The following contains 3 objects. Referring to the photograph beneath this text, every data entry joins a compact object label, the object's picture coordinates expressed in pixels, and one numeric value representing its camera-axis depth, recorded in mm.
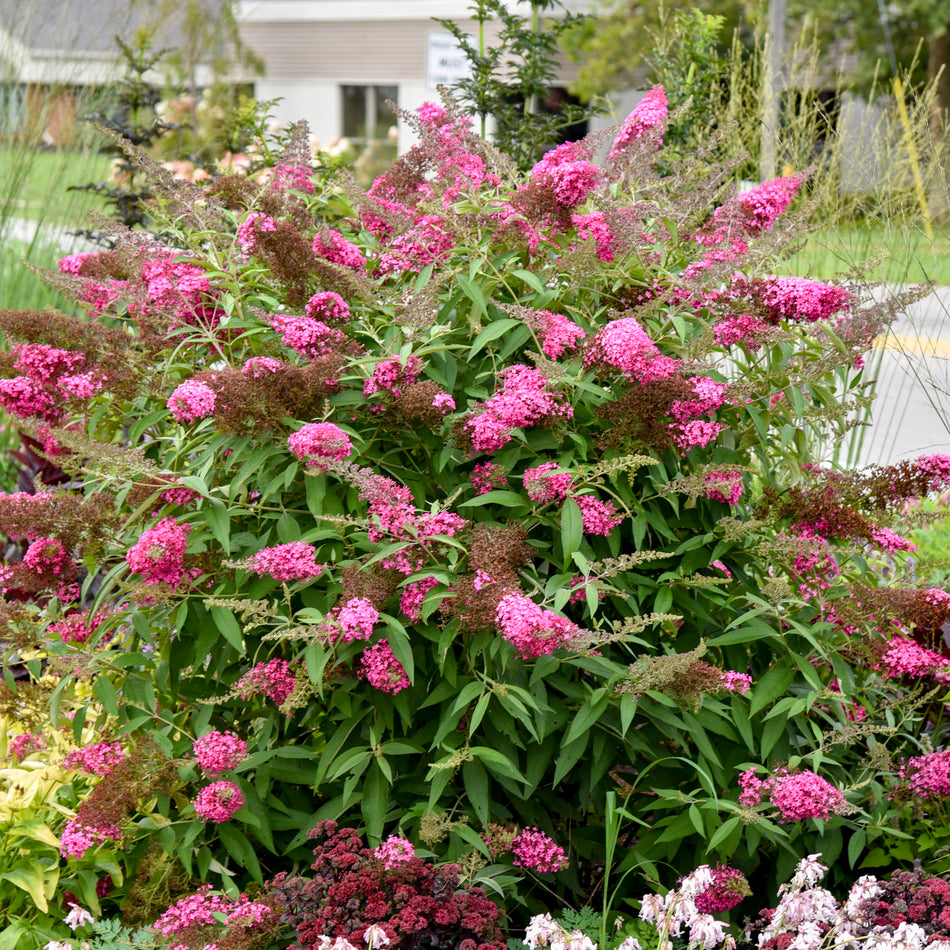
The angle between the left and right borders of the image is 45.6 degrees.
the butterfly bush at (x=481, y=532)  2488
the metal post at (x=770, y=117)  5215
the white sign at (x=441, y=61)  8047
